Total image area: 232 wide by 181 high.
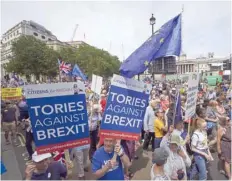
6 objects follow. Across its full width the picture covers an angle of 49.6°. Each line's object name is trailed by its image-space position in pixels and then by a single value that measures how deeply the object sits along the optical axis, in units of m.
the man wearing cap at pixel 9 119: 8.22
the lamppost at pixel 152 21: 13.75
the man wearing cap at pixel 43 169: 2.94
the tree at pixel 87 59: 53.72
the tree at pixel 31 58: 42.47
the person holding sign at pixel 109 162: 2.91
